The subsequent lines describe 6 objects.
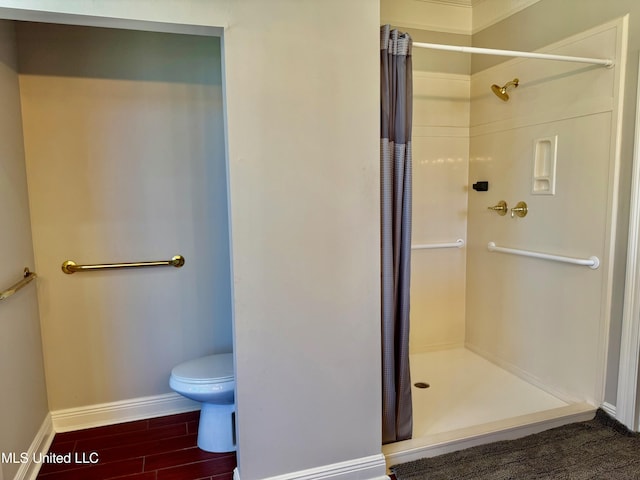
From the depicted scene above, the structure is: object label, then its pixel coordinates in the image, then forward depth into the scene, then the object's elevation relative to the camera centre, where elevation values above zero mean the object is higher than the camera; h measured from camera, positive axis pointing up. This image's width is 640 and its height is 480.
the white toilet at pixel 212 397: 2.03 -0.99
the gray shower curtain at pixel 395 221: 1.85 -0.15
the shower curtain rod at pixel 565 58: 2.08 +0.62
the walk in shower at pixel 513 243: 2.18 -0.36
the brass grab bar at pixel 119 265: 2.21 -0.39
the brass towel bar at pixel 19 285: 1.64 -0.39
